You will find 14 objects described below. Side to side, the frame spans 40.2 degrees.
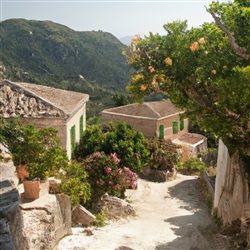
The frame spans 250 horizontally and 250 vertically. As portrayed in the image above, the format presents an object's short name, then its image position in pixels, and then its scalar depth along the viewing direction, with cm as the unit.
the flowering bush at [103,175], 1614
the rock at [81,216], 1325
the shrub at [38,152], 1165
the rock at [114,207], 1499
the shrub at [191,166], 2825
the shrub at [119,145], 2050
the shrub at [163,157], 2561
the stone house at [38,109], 1703
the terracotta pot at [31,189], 1089
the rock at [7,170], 505
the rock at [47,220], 946
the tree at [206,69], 924
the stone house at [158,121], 2953
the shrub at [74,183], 1209
